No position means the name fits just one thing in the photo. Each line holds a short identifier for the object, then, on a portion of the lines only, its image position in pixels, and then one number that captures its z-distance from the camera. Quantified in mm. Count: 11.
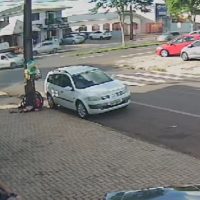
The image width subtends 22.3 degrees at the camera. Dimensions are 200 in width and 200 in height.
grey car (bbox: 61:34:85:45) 65875
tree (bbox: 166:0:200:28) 52344
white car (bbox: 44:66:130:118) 16328
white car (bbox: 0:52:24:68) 40719
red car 35656
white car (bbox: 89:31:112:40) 72062
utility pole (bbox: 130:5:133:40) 65612
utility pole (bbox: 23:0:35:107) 18562
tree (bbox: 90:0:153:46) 54056
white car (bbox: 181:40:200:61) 31519
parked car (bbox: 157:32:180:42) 57791
